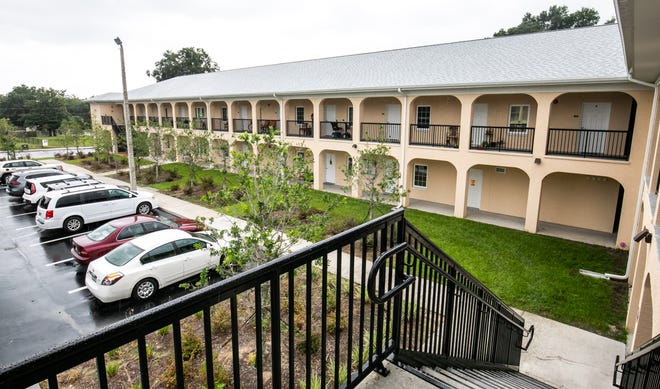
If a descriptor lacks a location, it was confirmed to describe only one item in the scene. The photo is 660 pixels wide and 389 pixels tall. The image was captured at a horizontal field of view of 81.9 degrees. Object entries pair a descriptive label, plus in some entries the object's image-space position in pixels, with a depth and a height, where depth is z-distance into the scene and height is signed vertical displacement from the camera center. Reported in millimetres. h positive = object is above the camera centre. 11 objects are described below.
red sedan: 11945 -3582
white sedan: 9734 -3751
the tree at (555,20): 52156 +15341
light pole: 20425 -704
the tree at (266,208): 6828 -1597
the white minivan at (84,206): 15680 -3515
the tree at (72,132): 38381 -716
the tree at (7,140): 34188 -1378
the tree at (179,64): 71312 +11542
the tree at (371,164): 16531 -1650
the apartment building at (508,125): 13680 +128
